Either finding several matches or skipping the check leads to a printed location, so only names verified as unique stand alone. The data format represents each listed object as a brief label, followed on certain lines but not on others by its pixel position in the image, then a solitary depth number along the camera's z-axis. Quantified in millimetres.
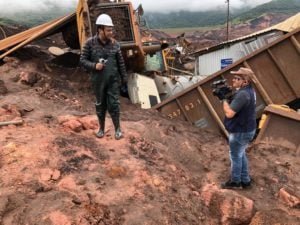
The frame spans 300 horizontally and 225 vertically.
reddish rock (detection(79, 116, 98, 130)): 4358
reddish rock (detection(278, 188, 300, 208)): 3593
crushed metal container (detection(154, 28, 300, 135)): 5642
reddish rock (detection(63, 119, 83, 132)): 4191
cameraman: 3485
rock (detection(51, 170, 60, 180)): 3122
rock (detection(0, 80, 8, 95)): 5245
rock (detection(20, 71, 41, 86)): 5797
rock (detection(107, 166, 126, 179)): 3358
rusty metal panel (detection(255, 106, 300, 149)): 4964
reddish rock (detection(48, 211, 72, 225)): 2575
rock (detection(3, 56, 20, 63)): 6428
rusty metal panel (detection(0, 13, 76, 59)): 6592
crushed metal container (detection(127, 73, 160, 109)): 6314
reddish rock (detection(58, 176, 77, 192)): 3023
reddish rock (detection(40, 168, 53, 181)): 3091
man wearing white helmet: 3791
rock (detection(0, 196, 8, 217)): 2653
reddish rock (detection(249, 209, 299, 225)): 3294
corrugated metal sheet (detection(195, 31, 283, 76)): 12727
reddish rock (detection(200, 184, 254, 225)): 3274
